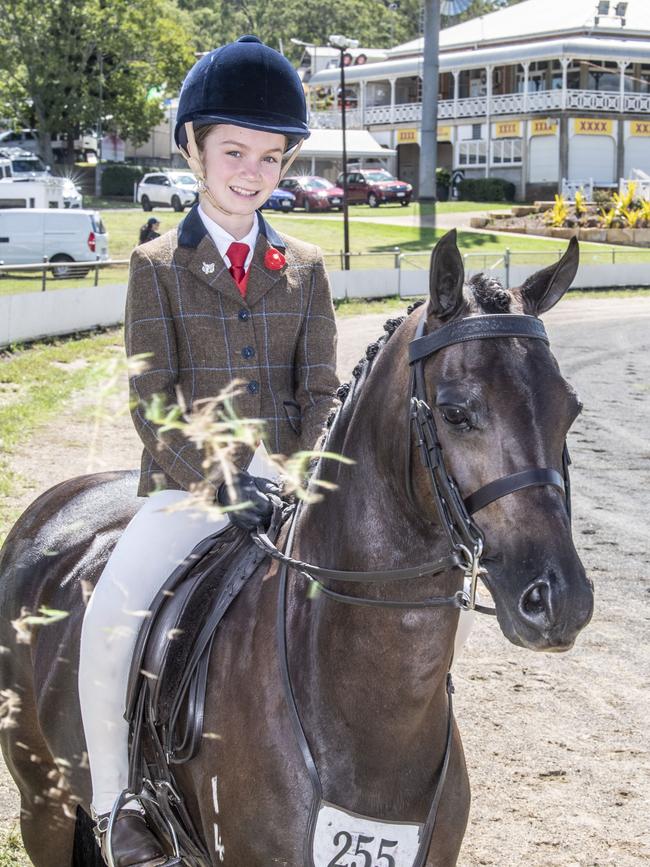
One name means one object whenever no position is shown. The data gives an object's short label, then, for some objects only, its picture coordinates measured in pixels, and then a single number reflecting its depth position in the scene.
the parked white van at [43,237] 27.30
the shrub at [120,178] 54.88
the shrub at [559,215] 42.16
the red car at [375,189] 53.62
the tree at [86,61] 48.91
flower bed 39.53
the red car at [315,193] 49.34
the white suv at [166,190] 46.50
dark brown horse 2.40
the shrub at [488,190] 54.66
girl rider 3.41
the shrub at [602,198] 47.89
